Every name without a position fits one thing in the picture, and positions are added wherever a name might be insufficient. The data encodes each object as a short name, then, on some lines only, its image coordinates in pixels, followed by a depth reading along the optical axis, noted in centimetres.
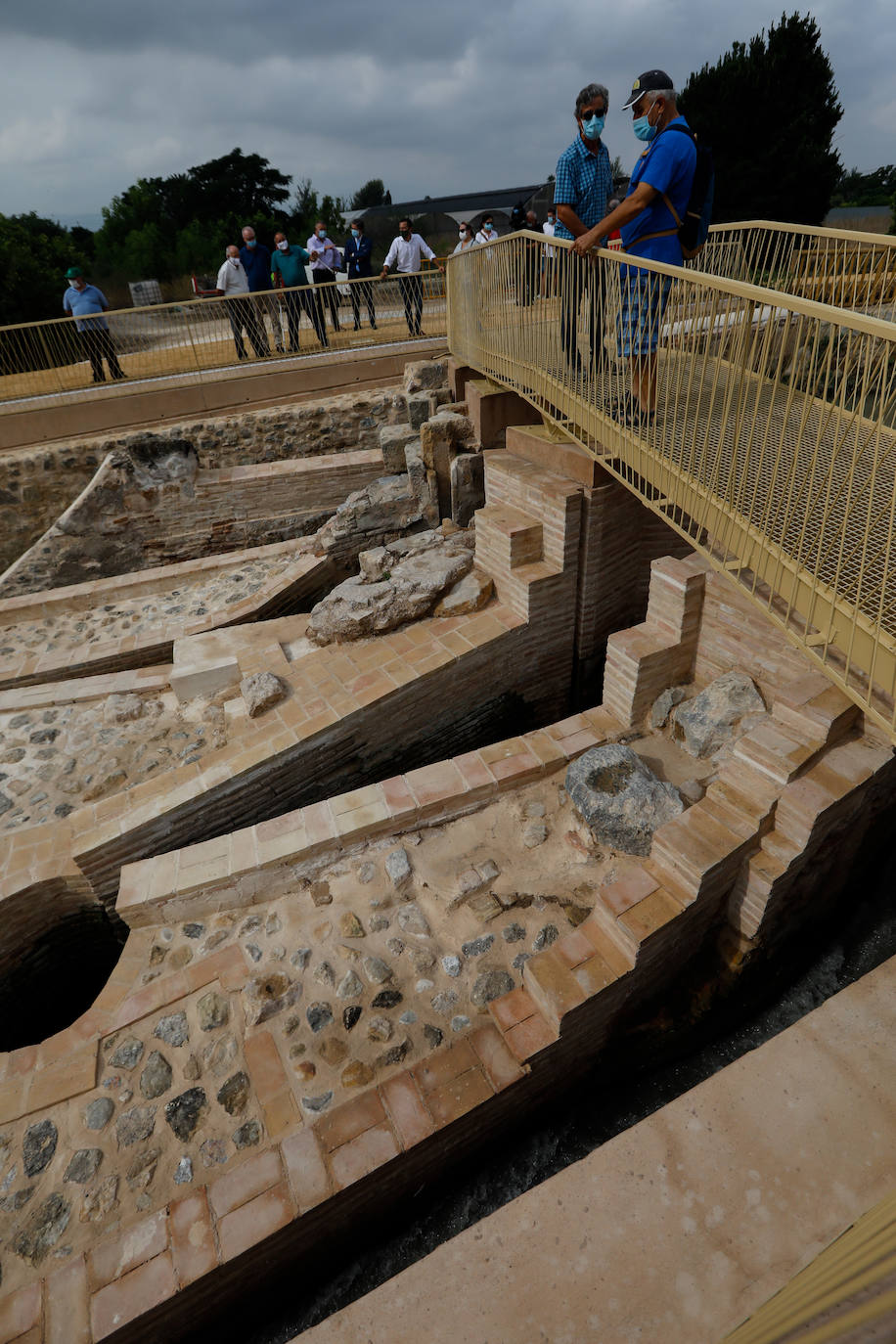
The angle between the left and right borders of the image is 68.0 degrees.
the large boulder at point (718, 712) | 397
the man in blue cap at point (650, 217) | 341
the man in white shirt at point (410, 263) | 966
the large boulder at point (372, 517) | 718
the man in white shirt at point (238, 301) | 936
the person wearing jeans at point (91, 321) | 916
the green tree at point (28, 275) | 1869
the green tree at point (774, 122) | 1695
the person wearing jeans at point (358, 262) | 991
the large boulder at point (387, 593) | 526
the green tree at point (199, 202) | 3266
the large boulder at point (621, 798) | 363
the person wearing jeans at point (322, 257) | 1034
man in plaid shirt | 402
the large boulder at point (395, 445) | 794
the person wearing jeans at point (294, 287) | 955
